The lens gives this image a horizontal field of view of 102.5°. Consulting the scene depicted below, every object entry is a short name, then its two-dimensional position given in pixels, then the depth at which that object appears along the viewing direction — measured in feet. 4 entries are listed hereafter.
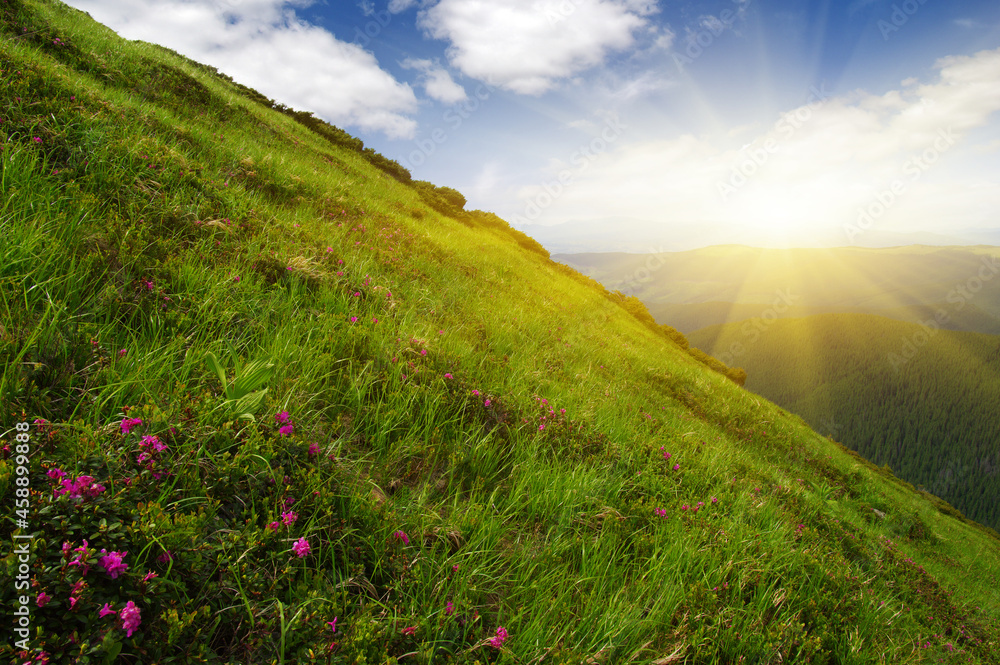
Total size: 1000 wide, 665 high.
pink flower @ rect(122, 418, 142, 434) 6.98
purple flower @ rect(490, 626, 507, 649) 7.27
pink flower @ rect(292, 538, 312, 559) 6.84
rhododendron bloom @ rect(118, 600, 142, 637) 4.95
